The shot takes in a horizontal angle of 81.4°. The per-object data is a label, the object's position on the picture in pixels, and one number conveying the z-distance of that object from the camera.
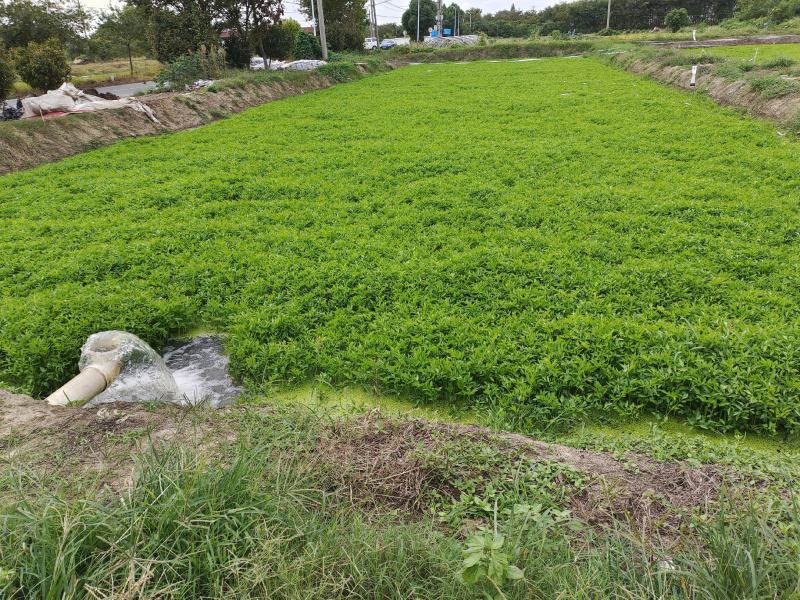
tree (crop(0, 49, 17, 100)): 13.28
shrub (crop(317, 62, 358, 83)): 20.64
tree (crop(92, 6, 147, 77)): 30.85
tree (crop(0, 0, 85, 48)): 21.56
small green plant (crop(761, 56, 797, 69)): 12.24
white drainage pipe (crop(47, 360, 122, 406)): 3.39
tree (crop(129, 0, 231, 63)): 19.40
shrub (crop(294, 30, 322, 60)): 24.86
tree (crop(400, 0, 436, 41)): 59.06
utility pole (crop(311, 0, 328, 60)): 21.05
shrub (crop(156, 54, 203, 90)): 17.50
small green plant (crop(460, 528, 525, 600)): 1.58
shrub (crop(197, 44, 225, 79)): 18.17
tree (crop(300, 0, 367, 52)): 31.44
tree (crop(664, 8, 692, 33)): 34.75
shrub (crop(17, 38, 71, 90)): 16.72
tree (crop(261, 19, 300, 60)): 26.85
